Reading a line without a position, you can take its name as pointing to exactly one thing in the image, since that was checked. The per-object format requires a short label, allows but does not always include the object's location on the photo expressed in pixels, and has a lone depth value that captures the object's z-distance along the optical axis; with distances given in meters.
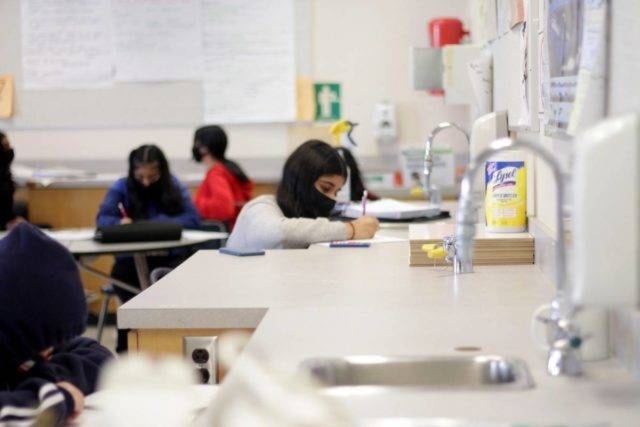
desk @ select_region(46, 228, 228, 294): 6.47
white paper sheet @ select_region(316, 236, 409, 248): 5.32
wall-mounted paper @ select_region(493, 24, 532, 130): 4.68
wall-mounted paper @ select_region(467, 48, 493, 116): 6.36
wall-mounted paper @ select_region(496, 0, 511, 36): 5.42
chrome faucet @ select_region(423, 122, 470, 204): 5.22
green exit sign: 10.07
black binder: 6.63
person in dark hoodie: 2.80
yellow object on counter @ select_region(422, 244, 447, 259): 4.19
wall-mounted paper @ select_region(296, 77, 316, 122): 10.09
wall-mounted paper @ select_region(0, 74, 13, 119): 10.33
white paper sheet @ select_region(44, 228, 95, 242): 6.77
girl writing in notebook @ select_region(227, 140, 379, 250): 5.43
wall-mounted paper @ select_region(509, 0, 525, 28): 4.80
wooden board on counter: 4.22
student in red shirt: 8.50
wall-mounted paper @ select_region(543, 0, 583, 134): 3.16
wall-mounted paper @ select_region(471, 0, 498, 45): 6.31
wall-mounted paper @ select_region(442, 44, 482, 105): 7.38
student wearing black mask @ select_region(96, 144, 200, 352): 7.57
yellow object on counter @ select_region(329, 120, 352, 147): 7.68
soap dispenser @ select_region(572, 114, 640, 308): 1.91
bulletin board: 10.16
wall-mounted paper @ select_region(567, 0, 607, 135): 2.85
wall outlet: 3.47
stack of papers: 6.28
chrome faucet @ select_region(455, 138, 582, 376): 2.19
